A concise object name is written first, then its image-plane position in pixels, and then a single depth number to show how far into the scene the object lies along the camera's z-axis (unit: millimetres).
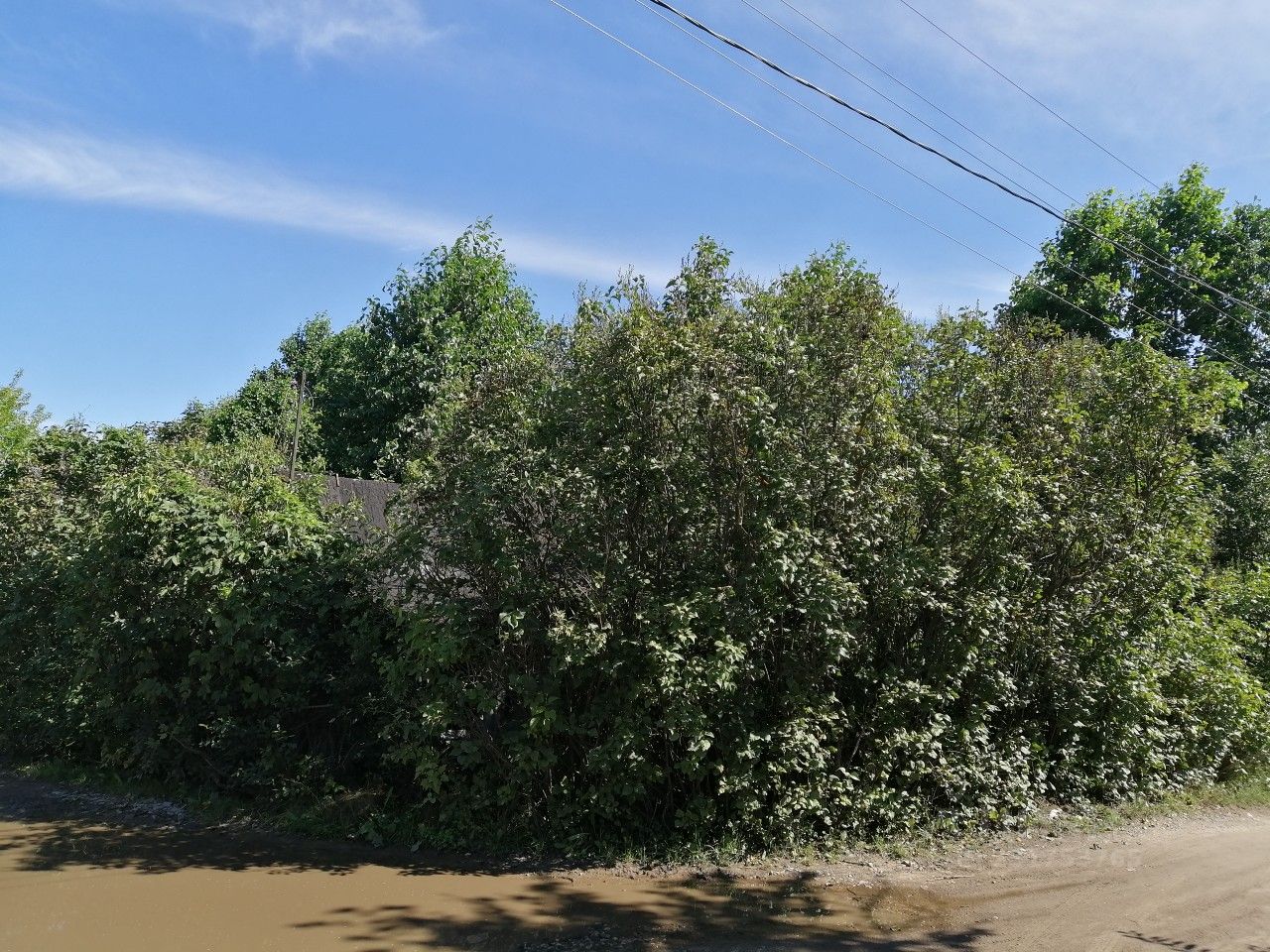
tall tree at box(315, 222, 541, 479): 19391
